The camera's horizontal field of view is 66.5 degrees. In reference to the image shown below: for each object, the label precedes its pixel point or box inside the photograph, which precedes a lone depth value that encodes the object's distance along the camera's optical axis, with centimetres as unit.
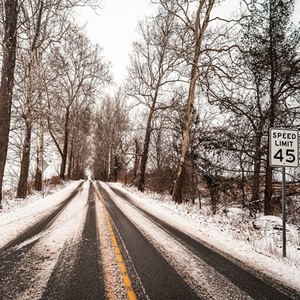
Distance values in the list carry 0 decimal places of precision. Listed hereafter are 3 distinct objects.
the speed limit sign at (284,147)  538
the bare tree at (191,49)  1313
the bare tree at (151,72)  1854
